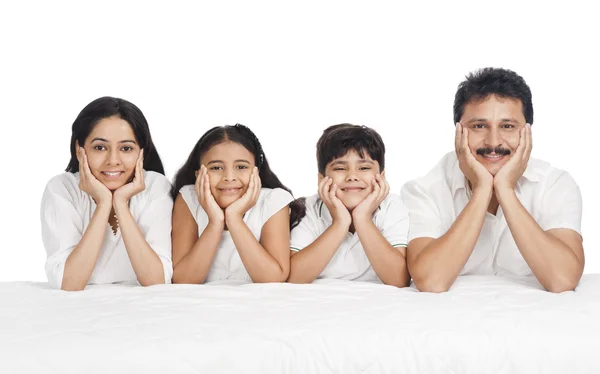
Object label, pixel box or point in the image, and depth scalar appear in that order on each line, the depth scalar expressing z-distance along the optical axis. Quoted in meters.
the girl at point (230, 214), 3.24
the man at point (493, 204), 3.04
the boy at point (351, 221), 3.24
